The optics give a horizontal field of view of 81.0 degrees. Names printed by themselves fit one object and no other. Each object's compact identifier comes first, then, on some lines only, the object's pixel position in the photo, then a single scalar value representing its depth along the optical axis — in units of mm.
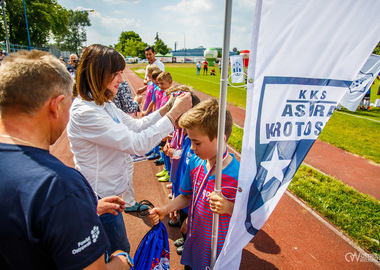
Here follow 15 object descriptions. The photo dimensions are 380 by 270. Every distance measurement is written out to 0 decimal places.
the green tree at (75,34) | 74144
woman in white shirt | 1909
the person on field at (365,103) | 12766
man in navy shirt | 847
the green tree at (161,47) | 108312
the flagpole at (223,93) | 1360
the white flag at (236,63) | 15641
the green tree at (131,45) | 94250
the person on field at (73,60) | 11469
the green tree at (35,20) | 34938
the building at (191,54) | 100750
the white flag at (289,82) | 1271
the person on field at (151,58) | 7480
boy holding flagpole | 1862
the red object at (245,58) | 20630
